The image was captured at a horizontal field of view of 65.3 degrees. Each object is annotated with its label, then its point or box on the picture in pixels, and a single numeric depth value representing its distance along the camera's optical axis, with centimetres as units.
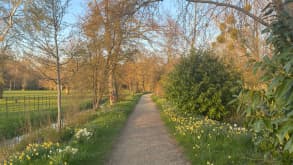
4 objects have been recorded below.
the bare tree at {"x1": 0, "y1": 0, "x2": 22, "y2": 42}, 1434
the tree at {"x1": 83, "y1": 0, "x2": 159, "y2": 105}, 1354
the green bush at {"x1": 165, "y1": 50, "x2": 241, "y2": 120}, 923
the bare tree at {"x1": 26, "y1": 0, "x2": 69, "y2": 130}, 695
